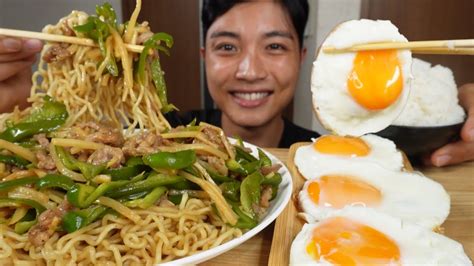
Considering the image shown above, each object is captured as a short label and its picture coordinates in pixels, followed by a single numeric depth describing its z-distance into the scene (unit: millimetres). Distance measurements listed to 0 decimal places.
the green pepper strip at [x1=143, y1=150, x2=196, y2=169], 420
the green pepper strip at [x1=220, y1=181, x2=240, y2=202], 446
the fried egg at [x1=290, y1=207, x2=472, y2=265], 403
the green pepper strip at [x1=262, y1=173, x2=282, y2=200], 468
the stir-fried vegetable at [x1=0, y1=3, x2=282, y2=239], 408
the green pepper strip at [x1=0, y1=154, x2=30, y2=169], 433
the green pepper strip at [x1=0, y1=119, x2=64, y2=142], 455
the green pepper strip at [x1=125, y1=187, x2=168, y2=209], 414
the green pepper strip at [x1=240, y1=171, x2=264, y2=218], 436
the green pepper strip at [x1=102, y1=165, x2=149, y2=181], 419
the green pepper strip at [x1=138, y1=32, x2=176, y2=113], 472
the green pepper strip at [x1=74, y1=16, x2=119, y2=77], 468
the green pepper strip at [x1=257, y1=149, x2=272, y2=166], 494
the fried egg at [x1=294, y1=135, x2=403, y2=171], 554
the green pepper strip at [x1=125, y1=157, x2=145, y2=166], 432
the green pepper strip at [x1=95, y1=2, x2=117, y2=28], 478
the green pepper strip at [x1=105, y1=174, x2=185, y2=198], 417
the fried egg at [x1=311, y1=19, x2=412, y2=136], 455
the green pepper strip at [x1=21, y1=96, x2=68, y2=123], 467
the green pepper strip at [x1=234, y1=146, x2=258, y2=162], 486
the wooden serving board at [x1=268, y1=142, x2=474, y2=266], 436
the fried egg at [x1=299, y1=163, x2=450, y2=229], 479
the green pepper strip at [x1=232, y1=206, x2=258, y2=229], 424
